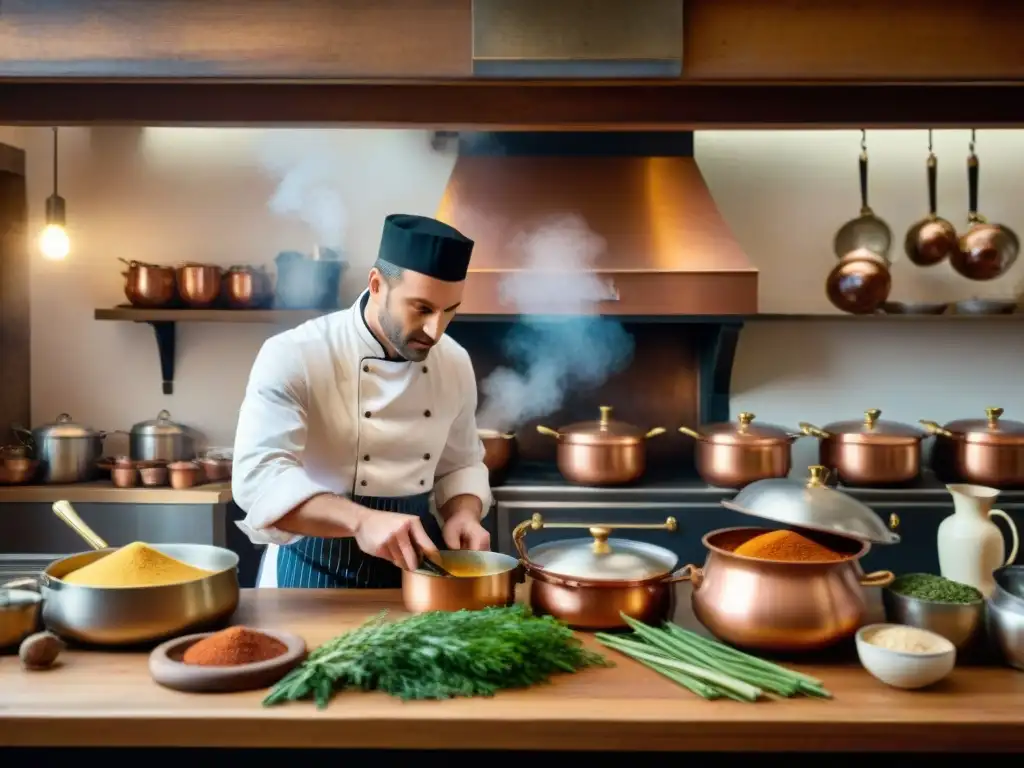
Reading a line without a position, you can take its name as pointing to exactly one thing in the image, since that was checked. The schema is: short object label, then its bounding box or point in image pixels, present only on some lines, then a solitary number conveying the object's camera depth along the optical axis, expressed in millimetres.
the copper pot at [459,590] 1726
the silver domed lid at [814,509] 1571
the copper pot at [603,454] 3658
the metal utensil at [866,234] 4215
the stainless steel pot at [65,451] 3803
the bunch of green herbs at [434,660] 1459
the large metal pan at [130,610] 1622
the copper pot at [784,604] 1570
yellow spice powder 1668
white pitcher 1924
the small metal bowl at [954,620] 1616
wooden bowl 1459
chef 1978
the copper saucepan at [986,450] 3621
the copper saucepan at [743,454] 3627
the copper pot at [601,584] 1730
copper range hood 3635
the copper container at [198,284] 3951
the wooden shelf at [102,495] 3676
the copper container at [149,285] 3967
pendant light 3951
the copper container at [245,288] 3982
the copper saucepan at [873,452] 3637
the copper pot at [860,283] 3973
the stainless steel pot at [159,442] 3967
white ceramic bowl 1466
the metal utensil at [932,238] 4078
